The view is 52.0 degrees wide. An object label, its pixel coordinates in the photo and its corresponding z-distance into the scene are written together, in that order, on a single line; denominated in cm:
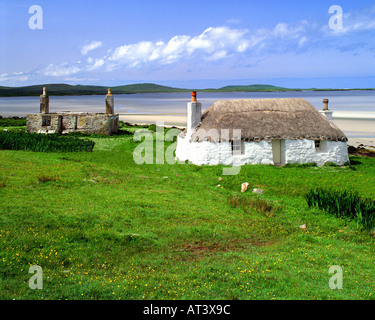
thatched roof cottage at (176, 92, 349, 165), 2370
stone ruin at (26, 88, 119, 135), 3844
